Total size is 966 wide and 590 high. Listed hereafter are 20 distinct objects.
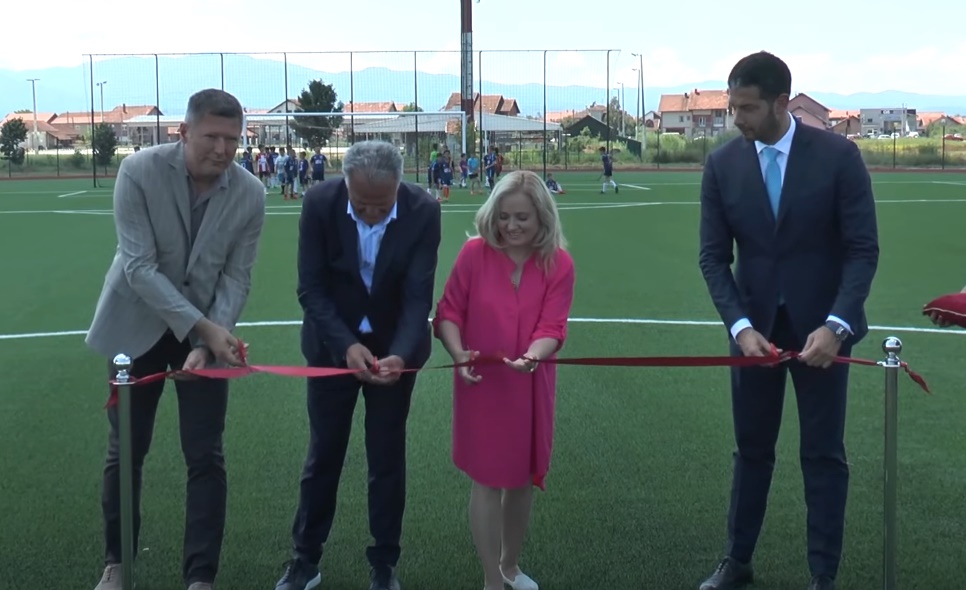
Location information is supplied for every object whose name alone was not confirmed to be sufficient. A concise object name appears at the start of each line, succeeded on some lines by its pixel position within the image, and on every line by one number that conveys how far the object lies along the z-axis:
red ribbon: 4.38
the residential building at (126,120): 53.97
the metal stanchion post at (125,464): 4.00
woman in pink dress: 4.57
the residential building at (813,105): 82.45
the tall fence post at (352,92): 52.56
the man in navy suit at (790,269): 4.45
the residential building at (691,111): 121.81
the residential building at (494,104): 56.41
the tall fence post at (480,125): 50.15
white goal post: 47.31
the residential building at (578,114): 57.54
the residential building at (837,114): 121.38
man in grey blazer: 4.42
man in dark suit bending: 4.57
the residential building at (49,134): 99.62
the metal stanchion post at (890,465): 4.23
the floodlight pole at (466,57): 47.91
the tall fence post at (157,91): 51.03
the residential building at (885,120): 114.47
